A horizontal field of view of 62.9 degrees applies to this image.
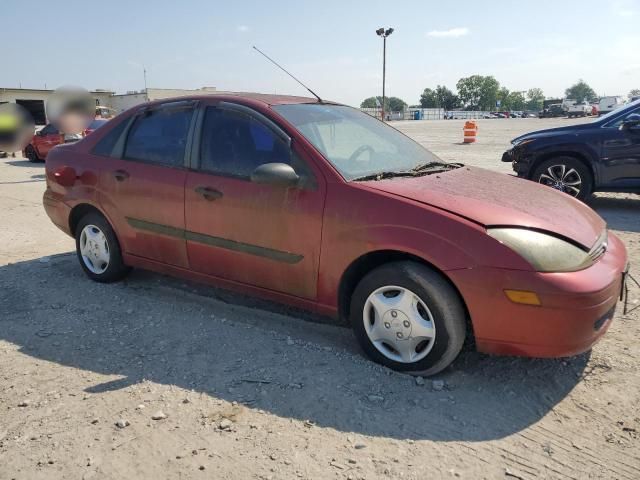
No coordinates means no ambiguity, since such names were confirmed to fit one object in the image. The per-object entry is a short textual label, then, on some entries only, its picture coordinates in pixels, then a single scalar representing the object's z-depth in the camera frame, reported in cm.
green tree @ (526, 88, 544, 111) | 16062
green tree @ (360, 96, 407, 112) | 12788
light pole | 4277
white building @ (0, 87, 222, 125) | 2965
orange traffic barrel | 2108
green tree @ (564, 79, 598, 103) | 18100
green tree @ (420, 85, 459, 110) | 13612
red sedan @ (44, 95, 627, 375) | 268
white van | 5938
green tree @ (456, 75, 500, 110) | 13788
